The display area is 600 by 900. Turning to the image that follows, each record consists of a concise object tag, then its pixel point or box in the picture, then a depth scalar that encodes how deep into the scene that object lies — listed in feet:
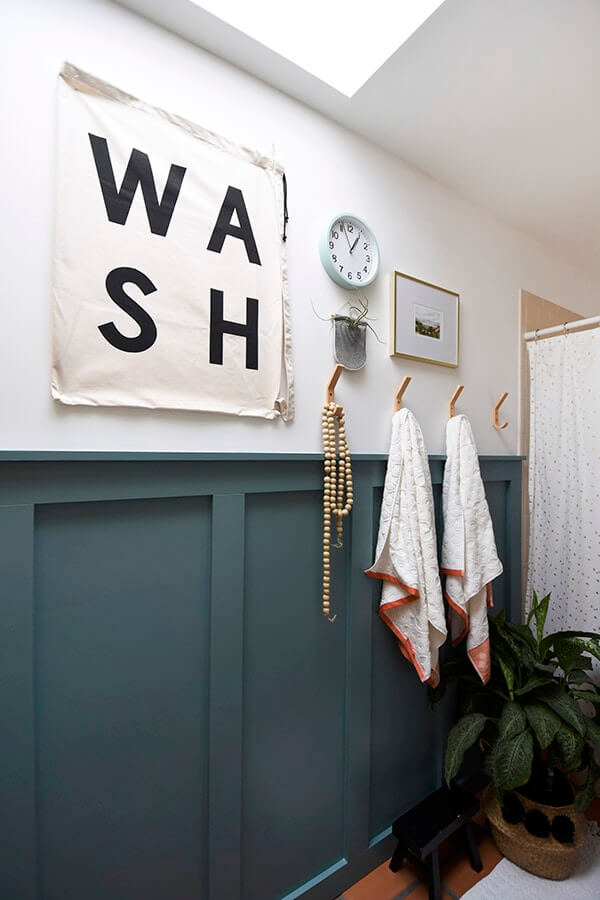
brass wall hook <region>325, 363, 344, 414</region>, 3.75
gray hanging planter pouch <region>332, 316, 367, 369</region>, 3.96
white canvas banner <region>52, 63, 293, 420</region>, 2.78
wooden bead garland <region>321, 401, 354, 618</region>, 3.71
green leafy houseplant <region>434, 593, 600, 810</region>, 3.68
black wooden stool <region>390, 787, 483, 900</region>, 3.79
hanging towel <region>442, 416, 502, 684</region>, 4.25
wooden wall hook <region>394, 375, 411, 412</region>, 4.26
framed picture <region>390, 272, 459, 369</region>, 4.40
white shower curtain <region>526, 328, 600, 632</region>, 5.14
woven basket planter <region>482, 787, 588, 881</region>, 3.95
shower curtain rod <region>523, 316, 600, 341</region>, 5.16
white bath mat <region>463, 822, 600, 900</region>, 3.85
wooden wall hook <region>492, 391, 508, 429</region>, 5.32
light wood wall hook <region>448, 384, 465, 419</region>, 4.84
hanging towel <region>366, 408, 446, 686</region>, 3.93
